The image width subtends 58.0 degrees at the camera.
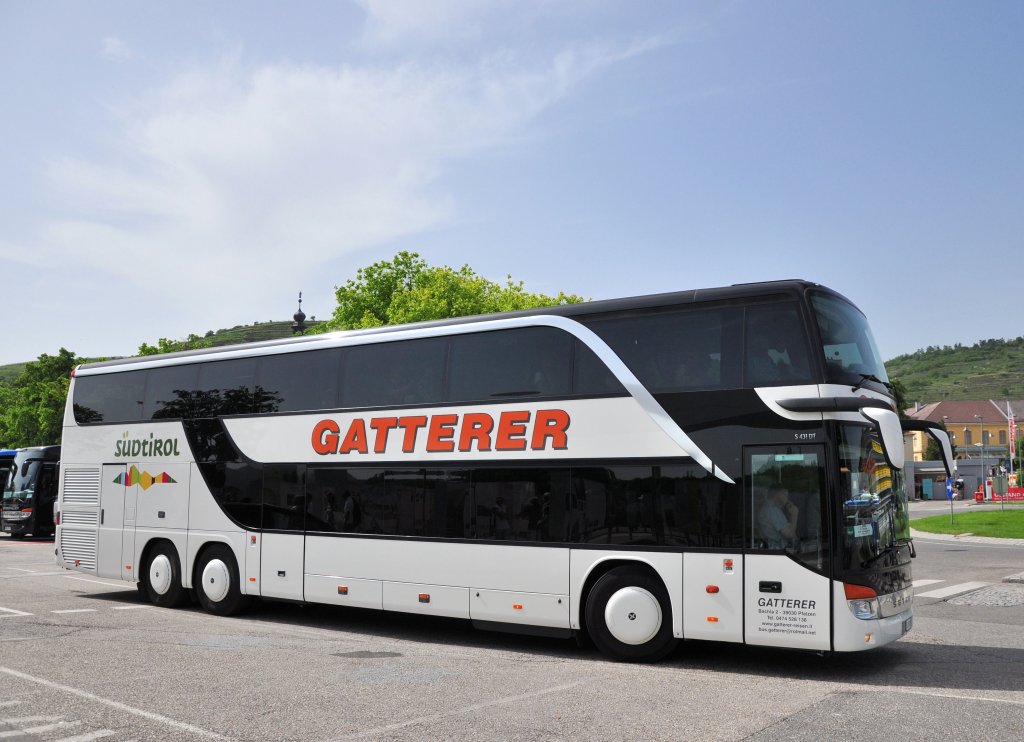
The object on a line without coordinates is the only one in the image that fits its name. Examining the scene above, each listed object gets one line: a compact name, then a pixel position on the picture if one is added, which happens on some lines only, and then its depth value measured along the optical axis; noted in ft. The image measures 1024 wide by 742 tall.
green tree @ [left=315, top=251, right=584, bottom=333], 151.74
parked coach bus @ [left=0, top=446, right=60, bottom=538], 109.09
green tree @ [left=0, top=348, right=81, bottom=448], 257.14
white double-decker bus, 29.55
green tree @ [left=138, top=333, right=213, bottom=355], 233.35
